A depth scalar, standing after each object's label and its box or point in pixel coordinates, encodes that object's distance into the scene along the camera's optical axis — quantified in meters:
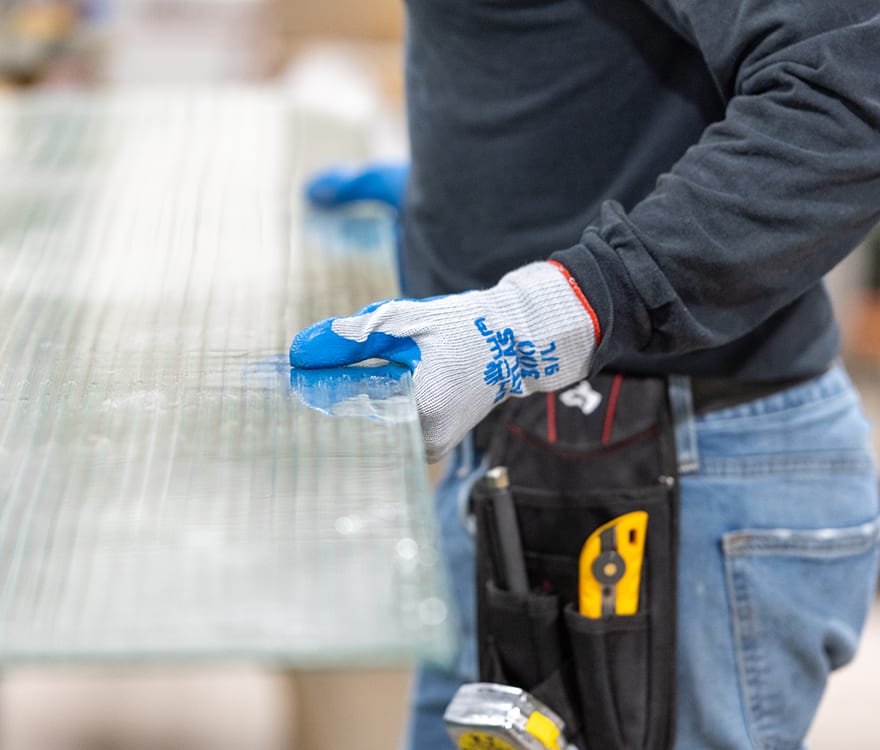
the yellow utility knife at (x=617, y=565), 2.77
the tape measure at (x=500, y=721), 2.70
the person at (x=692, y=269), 2.62
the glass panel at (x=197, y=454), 2.39
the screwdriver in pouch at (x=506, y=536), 2.76
